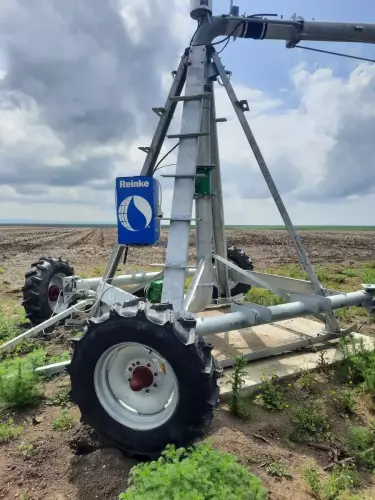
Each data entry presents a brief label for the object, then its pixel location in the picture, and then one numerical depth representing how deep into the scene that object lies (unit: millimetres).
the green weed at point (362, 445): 3631
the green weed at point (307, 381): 5027
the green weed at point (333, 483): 3129
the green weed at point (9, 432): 3971
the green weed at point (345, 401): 4527
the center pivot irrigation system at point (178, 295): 3408
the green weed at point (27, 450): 3709
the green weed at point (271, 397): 4582
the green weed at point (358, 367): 5004
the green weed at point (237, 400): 4332
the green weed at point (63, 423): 4152
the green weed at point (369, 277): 11842
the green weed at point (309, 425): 4035
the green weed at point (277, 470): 3426
